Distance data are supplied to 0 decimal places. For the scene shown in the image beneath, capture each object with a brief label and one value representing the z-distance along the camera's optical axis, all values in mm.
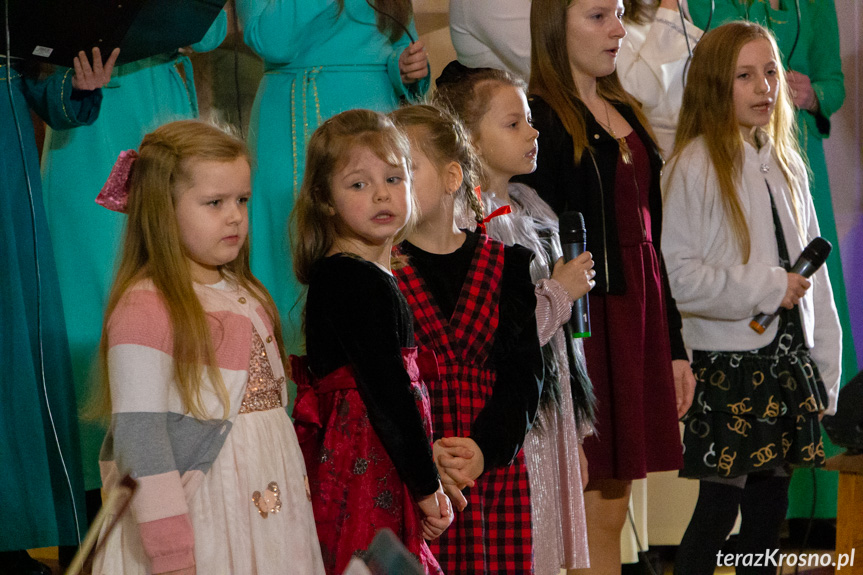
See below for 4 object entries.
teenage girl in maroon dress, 7514
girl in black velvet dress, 6826
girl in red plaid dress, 7044
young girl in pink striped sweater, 6698
